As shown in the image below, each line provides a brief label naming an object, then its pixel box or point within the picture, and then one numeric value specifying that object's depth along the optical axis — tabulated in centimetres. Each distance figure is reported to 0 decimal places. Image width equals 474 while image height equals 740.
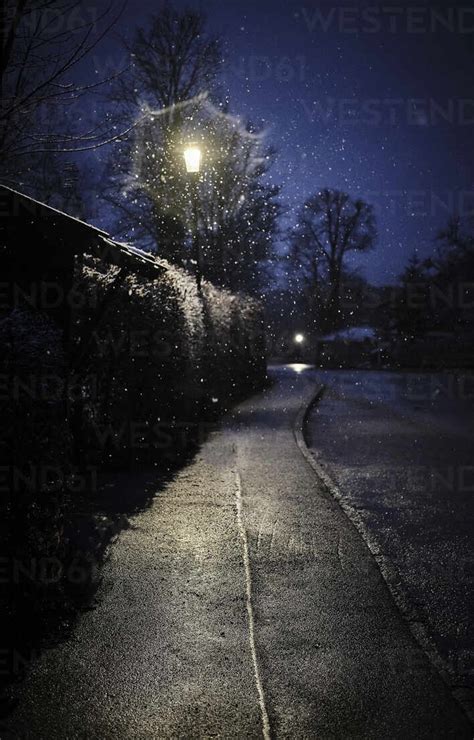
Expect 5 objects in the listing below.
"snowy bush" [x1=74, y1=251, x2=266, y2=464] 900
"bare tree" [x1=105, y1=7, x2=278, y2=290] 2767
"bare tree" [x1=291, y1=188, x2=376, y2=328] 6381
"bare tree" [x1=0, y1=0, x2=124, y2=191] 602
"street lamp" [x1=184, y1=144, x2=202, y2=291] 1669
